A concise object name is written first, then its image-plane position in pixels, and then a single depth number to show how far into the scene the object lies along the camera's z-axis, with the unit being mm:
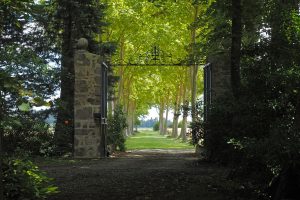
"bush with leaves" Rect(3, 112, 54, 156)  15610
